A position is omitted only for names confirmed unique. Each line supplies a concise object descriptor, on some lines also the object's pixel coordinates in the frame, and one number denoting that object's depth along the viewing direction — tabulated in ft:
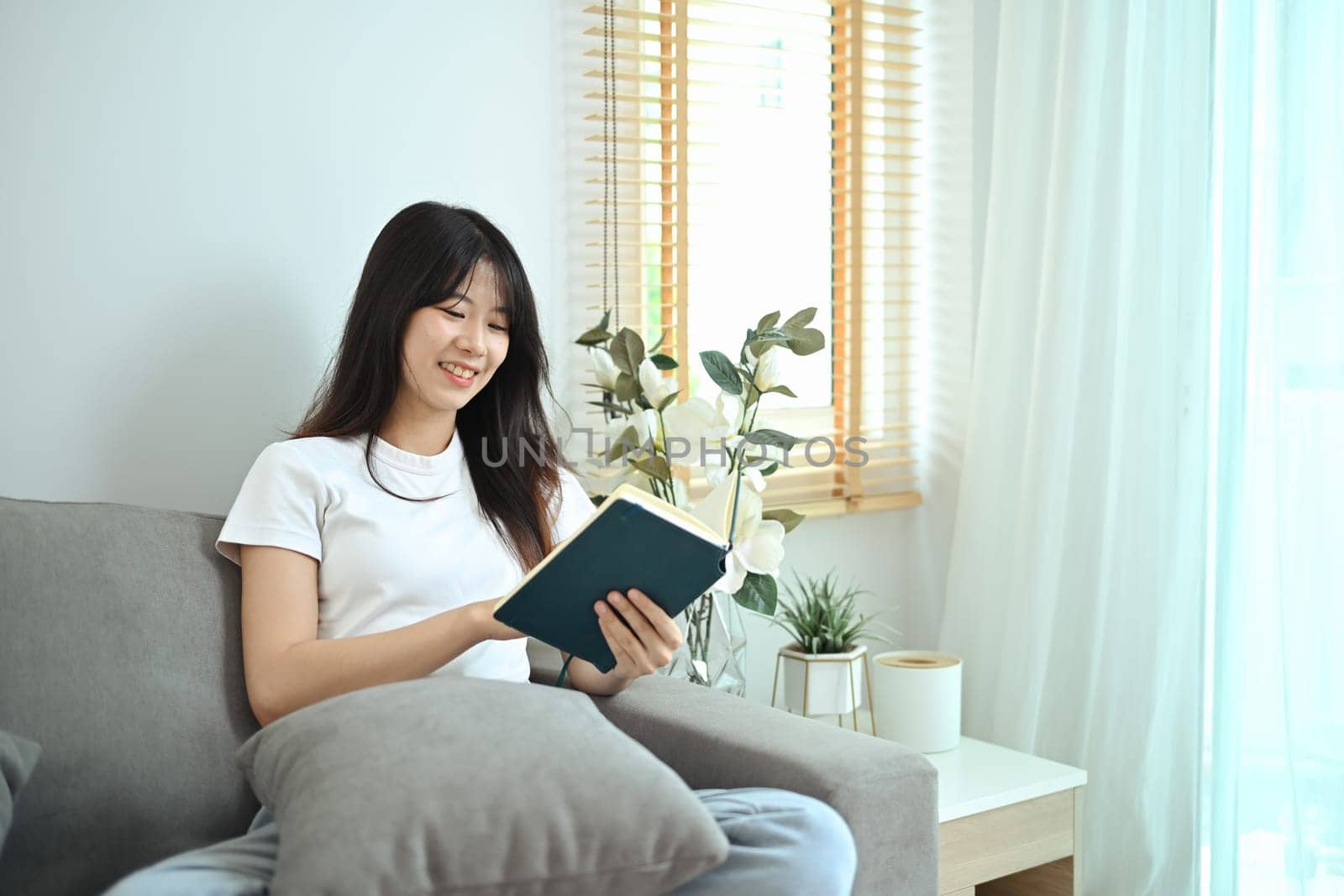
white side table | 6.16
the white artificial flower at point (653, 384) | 6.34
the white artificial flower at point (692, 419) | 6.25
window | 7.46
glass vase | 6.60
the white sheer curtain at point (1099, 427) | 6.90
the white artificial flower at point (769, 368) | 6.32
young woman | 4.76
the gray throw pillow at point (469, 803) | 3.32
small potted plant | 6.91
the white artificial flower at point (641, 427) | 6.40
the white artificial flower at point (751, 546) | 6.14
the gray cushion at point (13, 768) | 3.99
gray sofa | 4.40
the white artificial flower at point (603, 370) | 6.55
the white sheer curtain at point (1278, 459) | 6.17
